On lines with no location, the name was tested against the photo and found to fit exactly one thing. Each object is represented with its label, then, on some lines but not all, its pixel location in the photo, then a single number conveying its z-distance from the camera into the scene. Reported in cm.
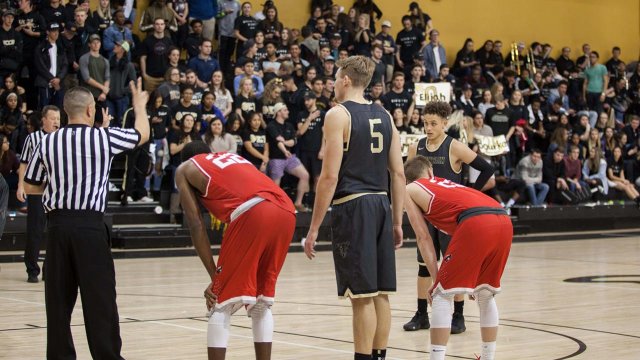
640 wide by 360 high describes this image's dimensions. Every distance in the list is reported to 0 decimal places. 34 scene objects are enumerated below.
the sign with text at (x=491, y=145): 1986
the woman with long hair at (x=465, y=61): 2459
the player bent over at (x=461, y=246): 657
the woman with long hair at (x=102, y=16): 1825
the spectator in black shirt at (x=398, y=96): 1975
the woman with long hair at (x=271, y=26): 2053
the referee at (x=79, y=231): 595
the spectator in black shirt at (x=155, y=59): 1838
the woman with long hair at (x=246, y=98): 1806
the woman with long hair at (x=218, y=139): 1644
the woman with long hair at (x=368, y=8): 2400
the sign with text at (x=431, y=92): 1861
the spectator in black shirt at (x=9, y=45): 1711
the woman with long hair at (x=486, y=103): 2176
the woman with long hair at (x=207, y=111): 1709
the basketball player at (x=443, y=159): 825
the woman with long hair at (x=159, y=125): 1681
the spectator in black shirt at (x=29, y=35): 1750
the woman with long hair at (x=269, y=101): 1817
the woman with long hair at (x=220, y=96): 1786
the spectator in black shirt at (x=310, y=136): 1819
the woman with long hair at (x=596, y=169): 2305
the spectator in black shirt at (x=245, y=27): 2051
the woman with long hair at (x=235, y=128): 1714
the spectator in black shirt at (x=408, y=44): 2312
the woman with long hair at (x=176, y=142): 1645
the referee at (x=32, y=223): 1084
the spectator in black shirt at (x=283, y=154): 1755
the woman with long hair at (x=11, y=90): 1624
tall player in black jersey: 621
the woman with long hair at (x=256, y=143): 1734
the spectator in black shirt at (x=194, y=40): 1956
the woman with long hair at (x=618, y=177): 2353
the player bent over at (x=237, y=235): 585
